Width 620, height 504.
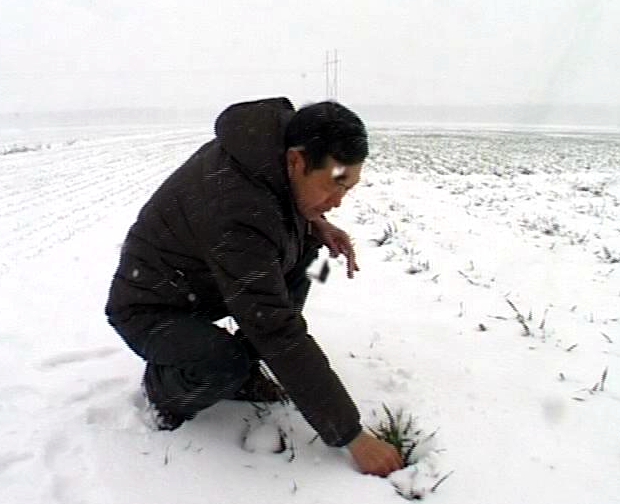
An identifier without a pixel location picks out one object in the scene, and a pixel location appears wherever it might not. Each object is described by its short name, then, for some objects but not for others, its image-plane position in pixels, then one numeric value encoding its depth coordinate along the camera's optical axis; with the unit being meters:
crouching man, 1.71
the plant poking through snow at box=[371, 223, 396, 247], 4.90
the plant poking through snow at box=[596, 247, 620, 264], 4.33
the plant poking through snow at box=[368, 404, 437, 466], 1.93
